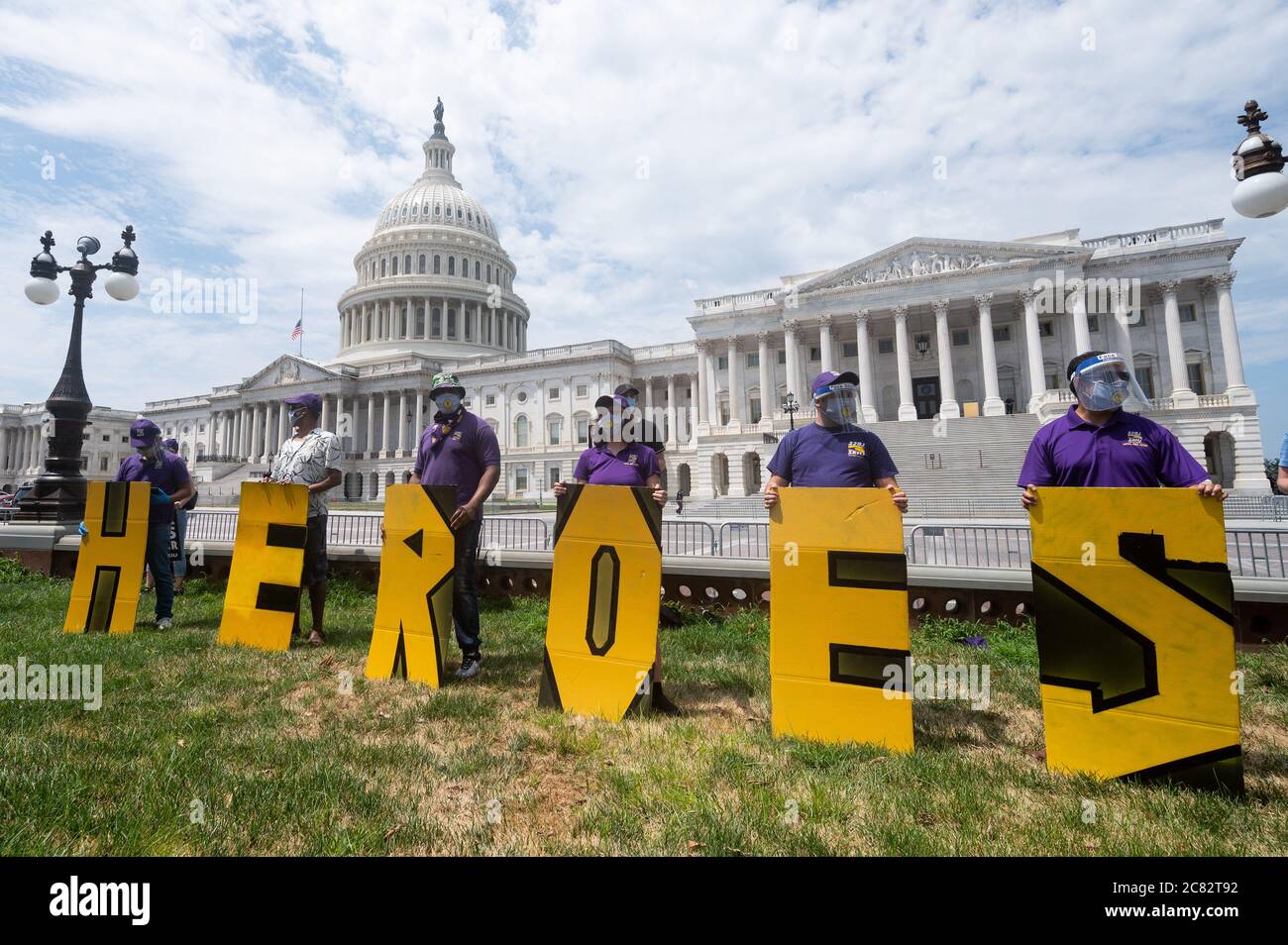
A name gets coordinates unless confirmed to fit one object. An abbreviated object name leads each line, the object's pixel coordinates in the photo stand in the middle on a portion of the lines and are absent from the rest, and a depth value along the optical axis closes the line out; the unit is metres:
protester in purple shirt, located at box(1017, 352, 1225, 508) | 4.04
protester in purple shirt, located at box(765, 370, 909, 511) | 4.64
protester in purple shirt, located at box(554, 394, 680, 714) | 5.34
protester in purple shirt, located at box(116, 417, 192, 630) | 7.74
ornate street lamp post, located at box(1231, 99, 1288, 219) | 6.04
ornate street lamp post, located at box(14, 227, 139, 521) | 11.01
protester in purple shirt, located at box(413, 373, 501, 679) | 5.86
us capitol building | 41.12
